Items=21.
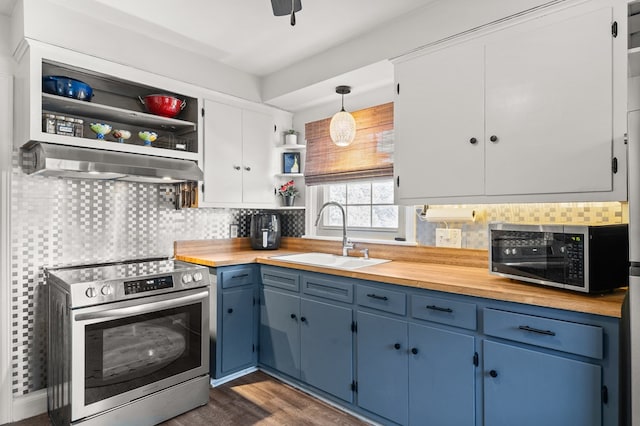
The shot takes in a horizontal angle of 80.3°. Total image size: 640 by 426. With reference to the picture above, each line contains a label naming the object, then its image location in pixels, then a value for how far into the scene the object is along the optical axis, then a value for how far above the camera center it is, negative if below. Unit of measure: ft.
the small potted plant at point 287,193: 11.71 +0.60
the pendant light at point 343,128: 9.29 +2.07
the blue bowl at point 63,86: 7.53 +2.53
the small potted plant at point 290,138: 11.67 +2.30
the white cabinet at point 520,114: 5.64 +1.69
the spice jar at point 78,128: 7.75 +1.75
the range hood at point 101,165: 7.04 +0.97
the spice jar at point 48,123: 7.33 +1.74
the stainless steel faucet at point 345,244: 9.89 -0.83
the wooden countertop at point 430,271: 5.11 -1.15
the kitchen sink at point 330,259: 9.21 -1.21
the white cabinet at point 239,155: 10.02 +1.61
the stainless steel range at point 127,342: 6.67 -2.52
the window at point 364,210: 10.02 +0.07
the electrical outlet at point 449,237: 8.14 -0.55
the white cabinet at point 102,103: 7.16 +2.26
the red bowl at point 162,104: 9.07 +2.61
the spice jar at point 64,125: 7.45 +1.73
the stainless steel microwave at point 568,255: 5.13 -0.62
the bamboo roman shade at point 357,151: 9.62 +1.69
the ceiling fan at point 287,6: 5.04 +2.81
